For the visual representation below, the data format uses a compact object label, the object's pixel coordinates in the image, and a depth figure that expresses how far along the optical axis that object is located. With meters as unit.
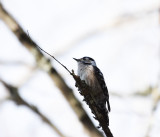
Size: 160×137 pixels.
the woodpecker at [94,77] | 13.57
